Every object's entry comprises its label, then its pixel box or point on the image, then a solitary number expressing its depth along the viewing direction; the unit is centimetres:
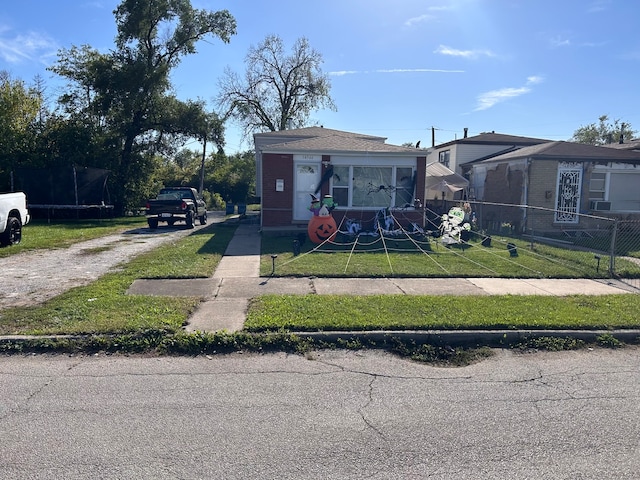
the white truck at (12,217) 1234
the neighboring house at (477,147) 2744
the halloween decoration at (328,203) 1386
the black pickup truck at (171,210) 1958
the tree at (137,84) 2828
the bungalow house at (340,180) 1585
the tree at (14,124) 2423
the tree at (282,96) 4447
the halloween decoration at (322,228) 1324
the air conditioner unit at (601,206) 1836
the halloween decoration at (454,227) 1418
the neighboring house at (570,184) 1802
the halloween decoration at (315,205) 1412
